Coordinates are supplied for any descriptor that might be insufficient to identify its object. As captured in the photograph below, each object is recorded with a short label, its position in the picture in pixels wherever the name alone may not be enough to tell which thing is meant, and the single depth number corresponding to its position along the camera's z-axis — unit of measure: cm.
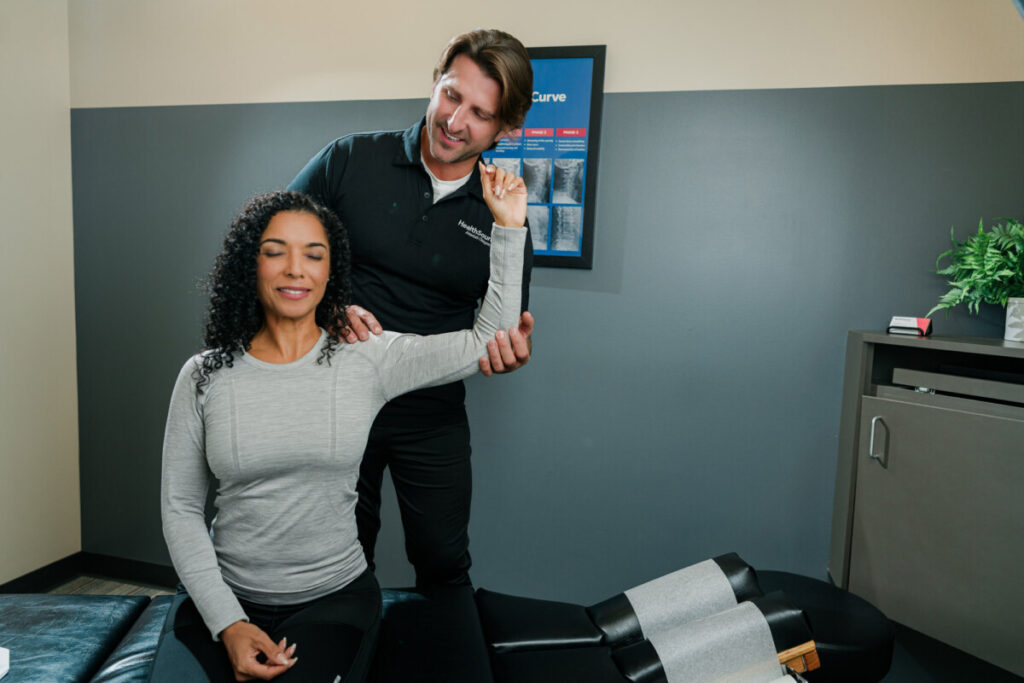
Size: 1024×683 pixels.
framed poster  213
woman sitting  112
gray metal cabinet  155
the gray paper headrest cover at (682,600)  129
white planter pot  169
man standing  150
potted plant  169
